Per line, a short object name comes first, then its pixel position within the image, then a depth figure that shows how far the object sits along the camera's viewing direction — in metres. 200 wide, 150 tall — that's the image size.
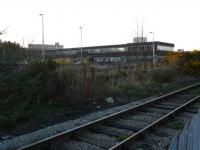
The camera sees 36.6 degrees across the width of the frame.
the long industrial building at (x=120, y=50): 81.25
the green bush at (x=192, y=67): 32.06
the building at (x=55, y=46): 134.88
